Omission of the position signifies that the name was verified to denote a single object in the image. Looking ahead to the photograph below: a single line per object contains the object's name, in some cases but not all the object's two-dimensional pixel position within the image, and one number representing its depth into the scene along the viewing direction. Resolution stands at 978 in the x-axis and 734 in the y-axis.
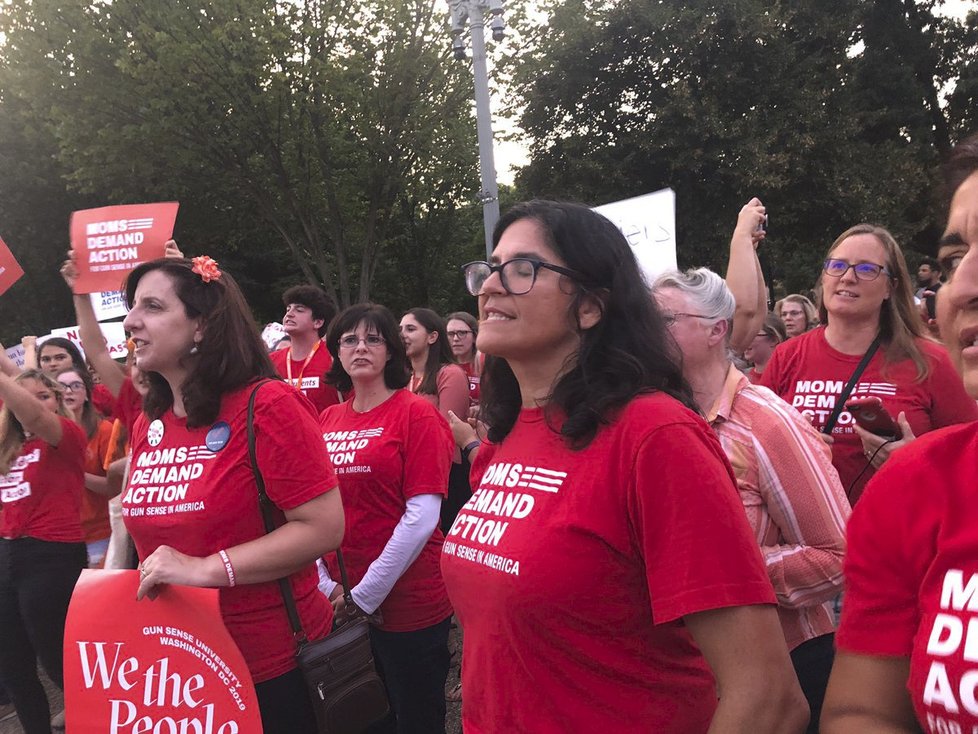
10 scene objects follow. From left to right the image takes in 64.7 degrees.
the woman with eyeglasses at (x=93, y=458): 4.90
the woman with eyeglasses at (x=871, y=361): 3.02
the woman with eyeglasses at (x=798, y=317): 6.79
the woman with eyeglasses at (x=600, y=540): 1.40
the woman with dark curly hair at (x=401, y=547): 3.21
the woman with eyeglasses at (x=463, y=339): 6.77
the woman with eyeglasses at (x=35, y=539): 3.88
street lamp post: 9.57
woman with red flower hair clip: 2.29
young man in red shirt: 5.28
